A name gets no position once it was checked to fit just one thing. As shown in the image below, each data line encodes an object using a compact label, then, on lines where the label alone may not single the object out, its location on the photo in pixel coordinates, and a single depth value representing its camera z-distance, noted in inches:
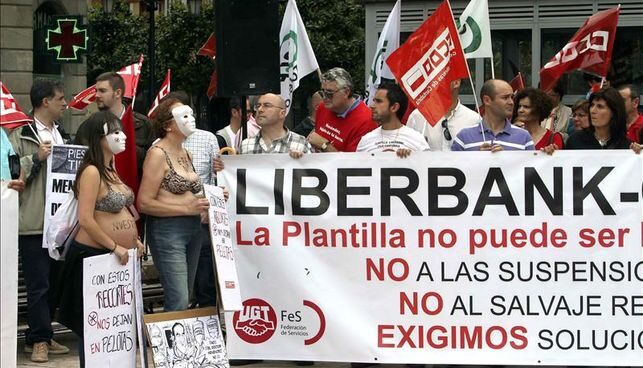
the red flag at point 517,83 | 537.0
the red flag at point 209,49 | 593.5
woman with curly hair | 398.3
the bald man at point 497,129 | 367.2
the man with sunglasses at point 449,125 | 401.7
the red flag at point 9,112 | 314.9
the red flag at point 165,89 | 561.5
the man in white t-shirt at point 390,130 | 373.4
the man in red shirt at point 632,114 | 444.8
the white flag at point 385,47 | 498.3
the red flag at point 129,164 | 362.0
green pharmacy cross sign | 1119.0
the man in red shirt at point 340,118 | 402.6
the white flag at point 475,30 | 431.5
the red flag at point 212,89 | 527.0
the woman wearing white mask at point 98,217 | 322.7
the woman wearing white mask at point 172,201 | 346.3
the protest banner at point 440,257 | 351.3
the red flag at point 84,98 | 481.7
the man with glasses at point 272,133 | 383.2
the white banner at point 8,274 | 280.2
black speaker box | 422.3
